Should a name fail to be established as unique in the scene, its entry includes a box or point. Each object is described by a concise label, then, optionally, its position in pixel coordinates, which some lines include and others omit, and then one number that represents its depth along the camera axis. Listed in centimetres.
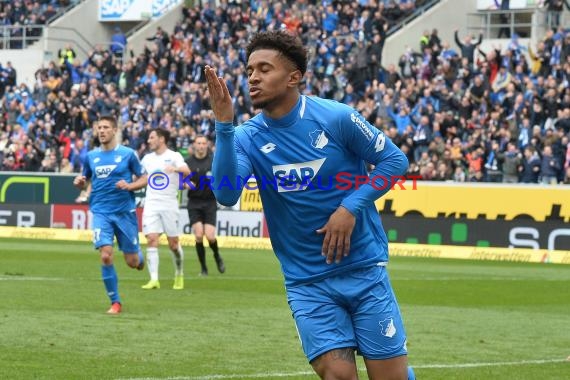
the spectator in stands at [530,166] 2964
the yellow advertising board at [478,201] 2809
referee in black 2161
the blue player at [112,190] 1580
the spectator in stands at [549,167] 2933
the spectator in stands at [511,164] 3006
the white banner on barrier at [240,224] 3173
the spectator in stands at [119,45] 4909
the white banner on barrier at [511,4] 3872
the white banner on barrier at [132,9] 5025
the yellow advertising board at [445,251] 2752
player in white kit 1934
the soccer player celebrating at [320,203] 671
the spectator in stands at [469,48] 3584
